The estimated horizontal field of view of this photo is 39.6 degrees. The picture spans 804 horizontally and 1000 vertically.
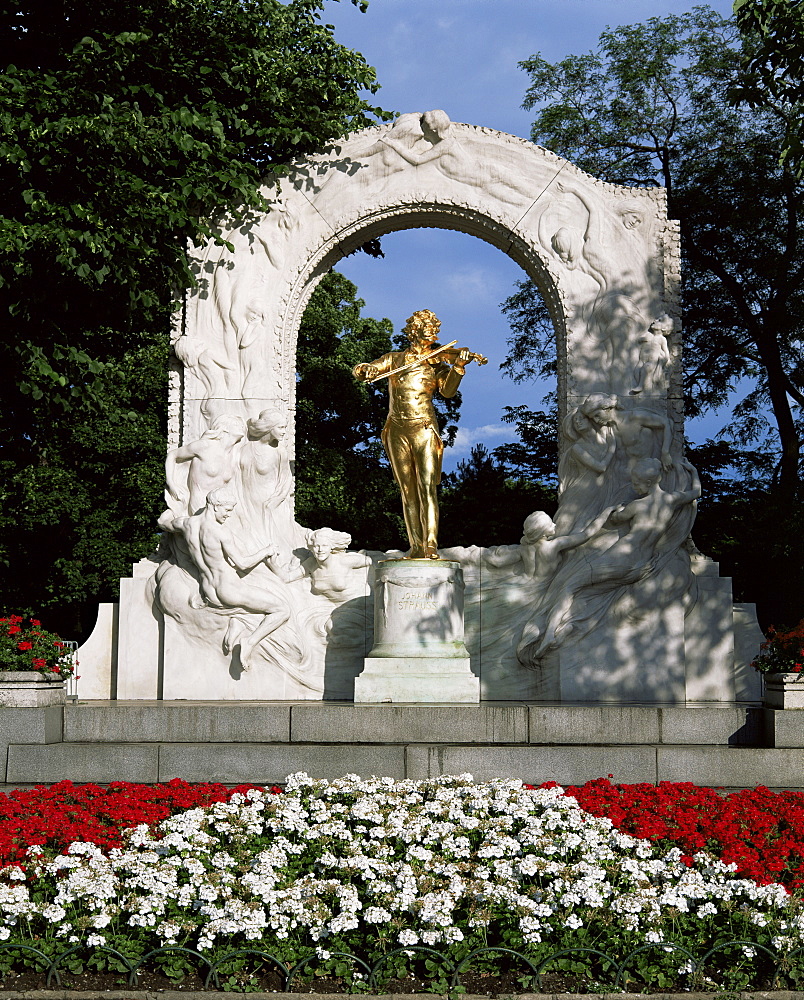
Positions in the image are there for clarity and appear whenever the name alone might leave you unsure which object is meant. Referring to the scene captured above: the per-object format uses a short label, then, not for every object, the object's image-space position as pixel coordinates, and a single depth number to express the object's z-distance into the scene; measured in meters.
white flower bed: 5.27
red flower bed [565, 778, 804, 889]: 6.16
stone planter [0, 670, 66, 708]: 9.13
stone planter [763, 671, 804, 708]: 8.73
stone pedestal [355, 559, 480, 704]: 10.23
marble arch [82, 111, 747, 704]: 11.19
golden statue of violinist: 11.34
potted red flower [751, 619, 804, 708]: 8.74
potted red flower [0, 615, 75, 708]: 9.14
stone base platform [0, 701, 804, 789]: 8.49
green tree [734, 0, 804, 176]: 11.19
